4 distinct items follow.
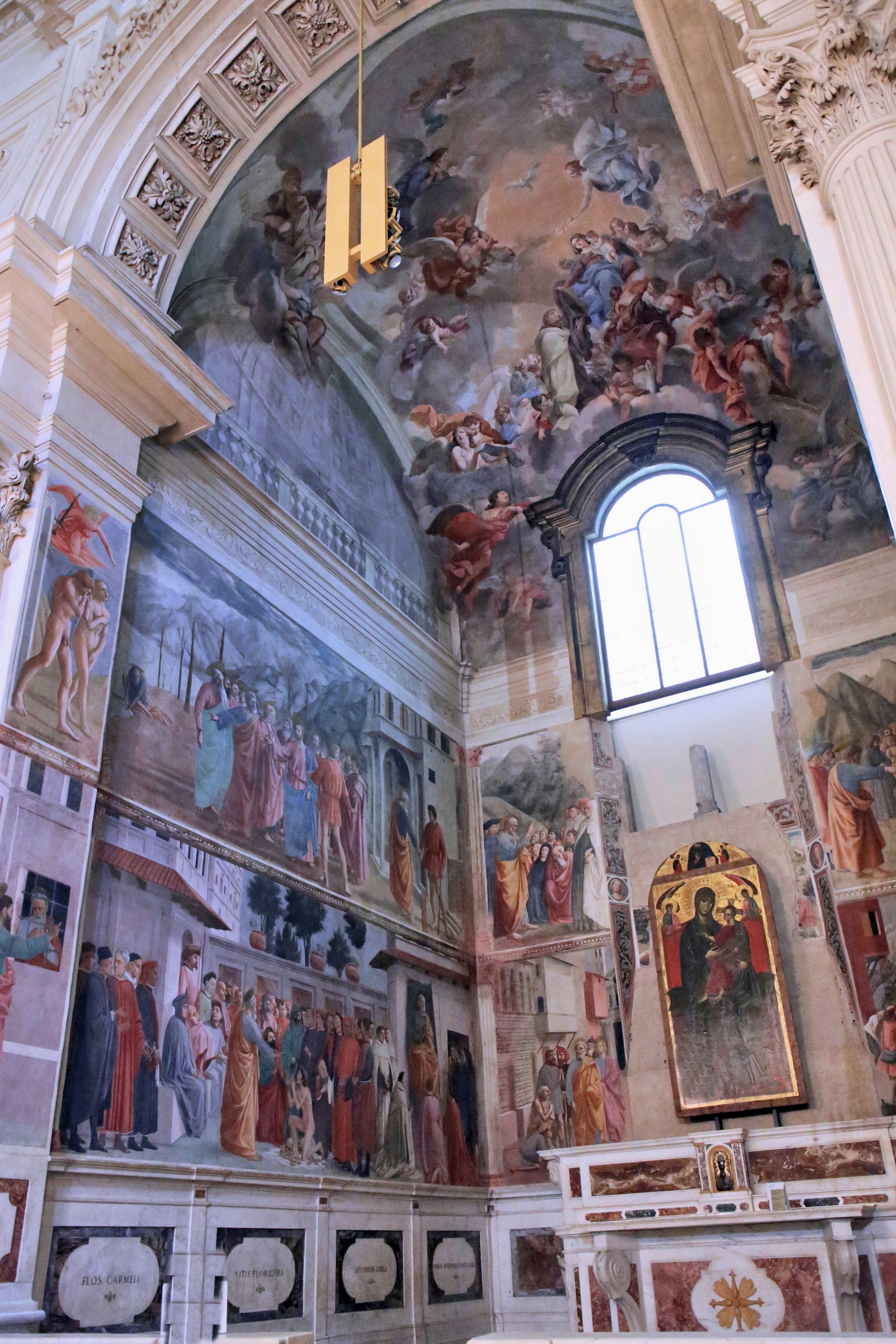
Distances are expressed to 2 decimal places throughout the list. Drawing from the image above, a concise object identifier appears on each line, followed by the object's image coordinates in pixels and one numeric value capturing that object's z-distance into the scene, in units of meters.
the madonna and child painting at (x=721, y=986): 11.20
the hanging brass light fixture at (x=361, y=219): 6.01
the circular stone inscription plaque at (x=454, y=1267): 11.09
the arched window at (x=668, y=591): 13.64
